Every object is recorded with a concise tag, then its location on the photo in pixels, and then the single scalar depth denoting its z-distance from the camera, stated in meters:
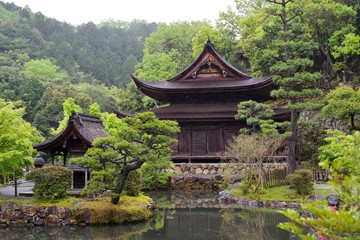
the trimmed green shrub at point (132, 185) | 18.97
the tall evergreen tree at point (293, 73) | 24.16
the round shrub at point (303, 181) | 21.00
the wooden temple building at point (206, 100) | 31.61
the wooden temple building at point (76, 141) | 20.00
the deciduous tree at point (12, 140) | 16.94
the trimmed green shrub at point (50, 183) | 16.95
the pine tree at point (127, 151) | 16.45
